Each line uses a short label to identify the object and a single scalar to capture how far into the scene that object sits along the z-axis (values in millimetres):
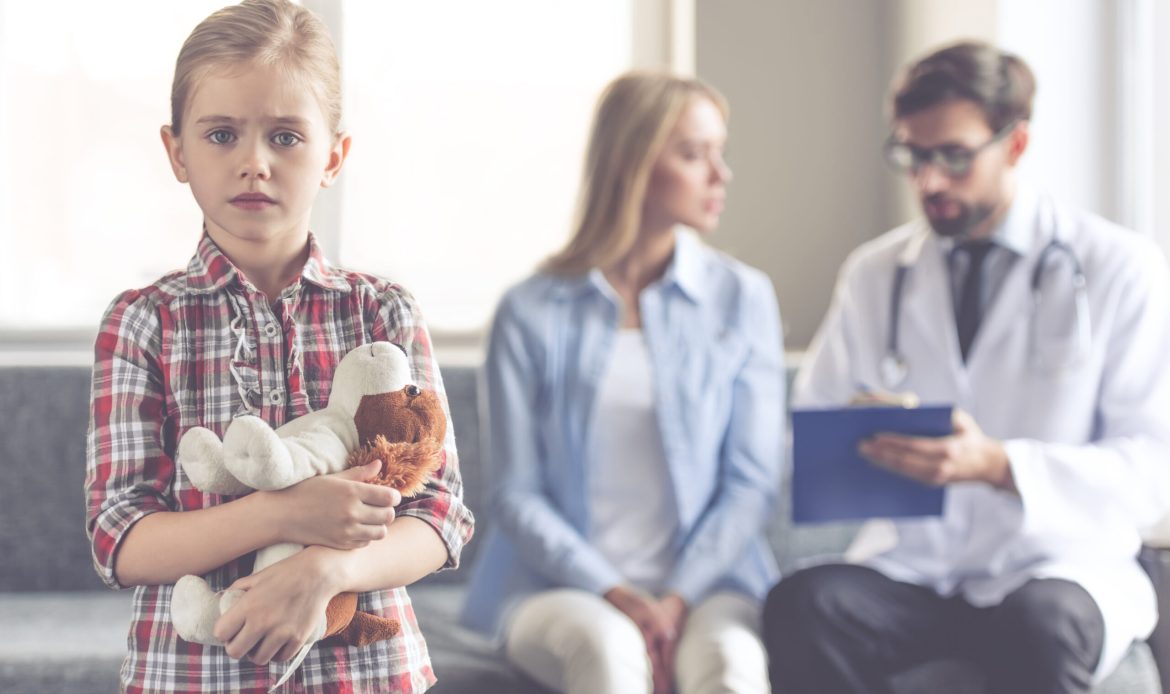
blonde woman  4522
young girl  2316
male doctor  4158
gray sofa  4167
